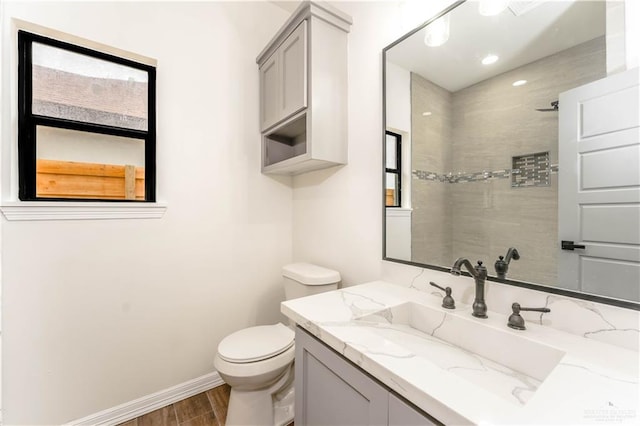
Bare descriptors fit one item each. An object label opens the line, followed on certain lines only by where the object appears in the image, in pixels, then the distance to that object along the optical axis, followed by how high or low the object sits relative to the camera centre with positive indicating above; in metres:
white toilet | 1.31 -0.78
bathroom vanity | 0.52 -0.38
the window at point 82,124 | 1.35 +0.49
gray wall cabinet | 1.49 +0.79
